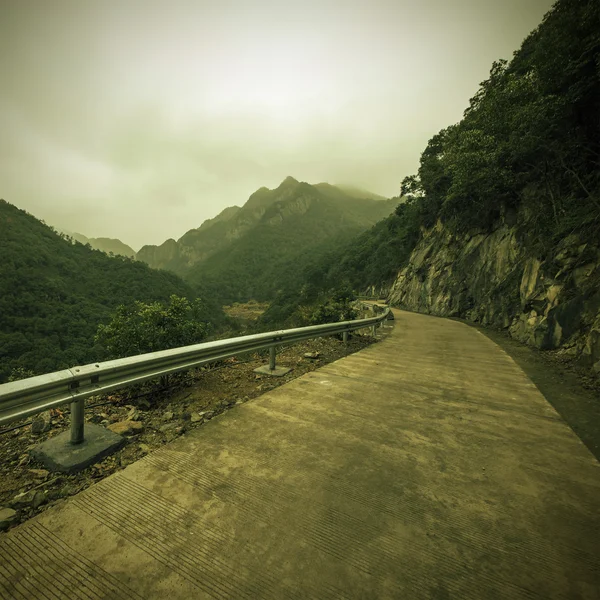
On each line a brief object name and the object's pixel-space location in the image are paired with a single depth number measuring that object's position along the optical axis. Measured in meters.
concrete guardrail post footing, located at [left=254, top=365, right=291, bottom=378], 4.98
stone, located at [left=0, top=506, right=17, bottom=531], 1.79
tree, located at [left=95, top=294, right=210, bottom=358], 6.43
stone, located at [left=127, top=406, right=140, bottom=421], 3.27
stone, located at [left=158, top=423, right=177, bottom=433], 3.04
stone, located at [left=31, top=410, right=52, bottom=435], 3.01
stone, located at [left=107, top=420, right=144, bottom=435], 2.95
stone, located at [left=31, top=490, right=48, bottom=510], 1.98
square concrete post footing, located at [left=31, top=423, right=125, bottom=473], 2.34
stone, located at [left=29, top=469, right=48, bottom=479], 2.28
